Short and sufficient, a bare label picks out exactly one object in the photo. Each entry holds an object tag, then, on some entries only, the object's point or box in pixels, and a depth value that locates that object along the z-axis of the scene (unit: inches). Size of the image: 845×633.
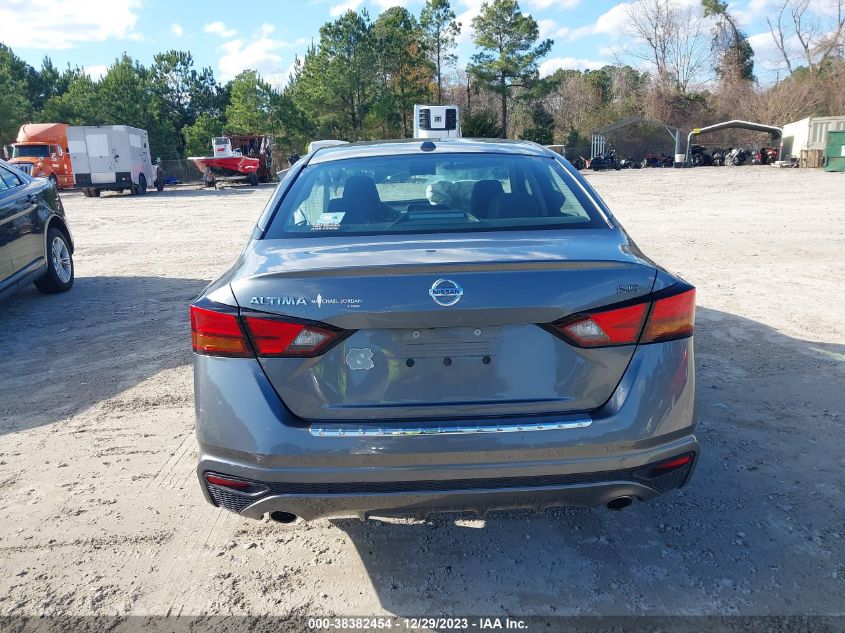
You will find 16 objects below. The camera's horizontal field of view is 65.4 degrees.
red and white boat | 1338.6
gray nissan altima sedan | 85.2
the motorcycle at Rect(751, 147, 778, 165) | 1667.1
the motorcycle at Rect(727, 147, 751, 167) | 1705.2
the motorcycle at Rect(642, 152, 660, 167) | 1870.1
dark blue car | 256.7
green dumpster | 1208.8
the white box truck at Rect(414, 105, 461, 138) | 1043.3
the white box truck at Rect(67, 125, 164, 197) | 1099.3
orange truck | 1192.2
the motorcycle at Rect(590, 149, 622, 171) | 1819.6
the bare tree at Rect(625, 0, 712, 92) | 2559.1
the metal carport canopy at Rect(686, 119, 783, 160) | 1611.6
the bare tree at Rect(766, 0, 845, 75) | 2255.2
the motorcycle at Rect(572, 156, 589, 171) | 1895.9
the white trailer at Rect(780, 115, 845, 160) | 1381.6
